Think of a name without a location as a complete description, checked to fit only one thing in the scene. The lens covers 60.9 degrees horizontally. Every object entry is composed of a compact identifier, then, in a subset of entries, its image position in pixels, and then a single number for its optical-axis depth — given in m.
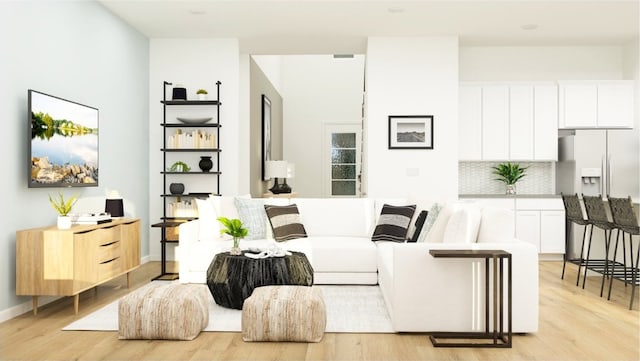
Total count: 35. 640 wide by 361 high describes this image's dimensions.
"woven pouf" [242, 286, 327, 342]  3.36
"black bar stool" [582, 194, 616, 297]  5.05
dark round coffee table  4.12
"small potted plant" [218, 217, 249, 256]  4.15
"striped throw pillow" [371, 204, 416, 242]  5.28
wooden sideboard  4.10
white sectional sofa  3.55
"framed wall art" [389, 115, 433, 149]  7.12
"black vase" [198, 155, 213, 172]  6.96
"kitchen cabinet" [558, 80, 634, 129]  7.39
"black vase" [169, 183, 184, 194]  6.84
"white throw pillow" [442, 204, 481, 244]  3.79
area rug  3.72
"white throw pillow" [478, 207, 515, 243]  3.73
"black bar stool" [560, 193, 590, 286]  5.60
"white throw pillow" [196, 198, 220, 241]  5.58
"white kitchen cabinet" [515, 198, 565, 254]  7.18
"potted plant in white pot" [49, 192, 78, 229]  4.29
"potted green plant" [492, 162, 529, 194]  7.60
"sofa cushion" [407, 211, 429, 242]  4.87
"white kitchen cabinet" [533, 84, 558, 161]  7.43
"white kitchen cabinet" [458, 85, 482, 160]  7.46
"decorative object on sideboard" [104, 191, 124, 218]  5.26
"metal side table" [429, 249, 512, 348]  3.30
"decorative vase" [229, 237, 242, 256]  4.30
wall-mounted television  4.36
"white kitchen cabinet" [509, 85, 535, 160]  7.45
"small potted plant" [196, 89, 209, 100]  6.95
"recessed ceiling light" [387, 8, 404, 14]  5.96
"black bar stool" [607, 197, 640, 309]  4.55
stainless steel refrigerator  6.93
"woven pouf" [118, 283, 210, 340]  3.41
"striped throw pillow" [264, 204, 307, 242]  5.44
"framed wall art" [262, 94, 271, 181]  9.28
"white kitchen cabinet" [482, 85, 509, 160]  7.46
